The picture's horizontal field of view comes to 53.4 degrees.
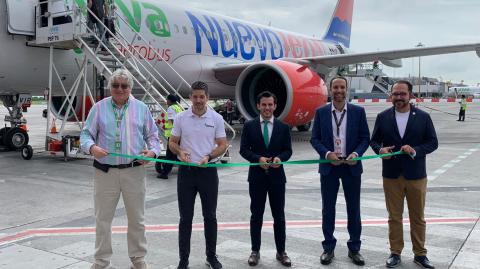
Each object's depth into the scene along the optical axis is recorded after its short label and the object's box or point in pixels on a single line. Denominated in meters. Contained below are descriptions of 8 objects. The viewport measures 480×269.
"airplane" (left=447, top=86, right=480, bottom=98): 95.94
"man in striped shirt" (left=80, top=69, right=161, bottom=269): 3.51
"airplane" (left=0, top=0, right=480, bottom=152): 8.88
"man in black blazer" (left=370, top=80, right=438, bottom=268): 3.91
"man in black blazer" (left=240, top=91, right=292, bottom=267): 3.91
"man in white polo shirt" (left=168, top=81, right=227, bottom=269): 3.73
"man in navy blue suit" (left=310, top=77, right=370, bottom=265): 3.99
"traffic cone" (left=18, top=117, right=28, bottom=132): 10.74
